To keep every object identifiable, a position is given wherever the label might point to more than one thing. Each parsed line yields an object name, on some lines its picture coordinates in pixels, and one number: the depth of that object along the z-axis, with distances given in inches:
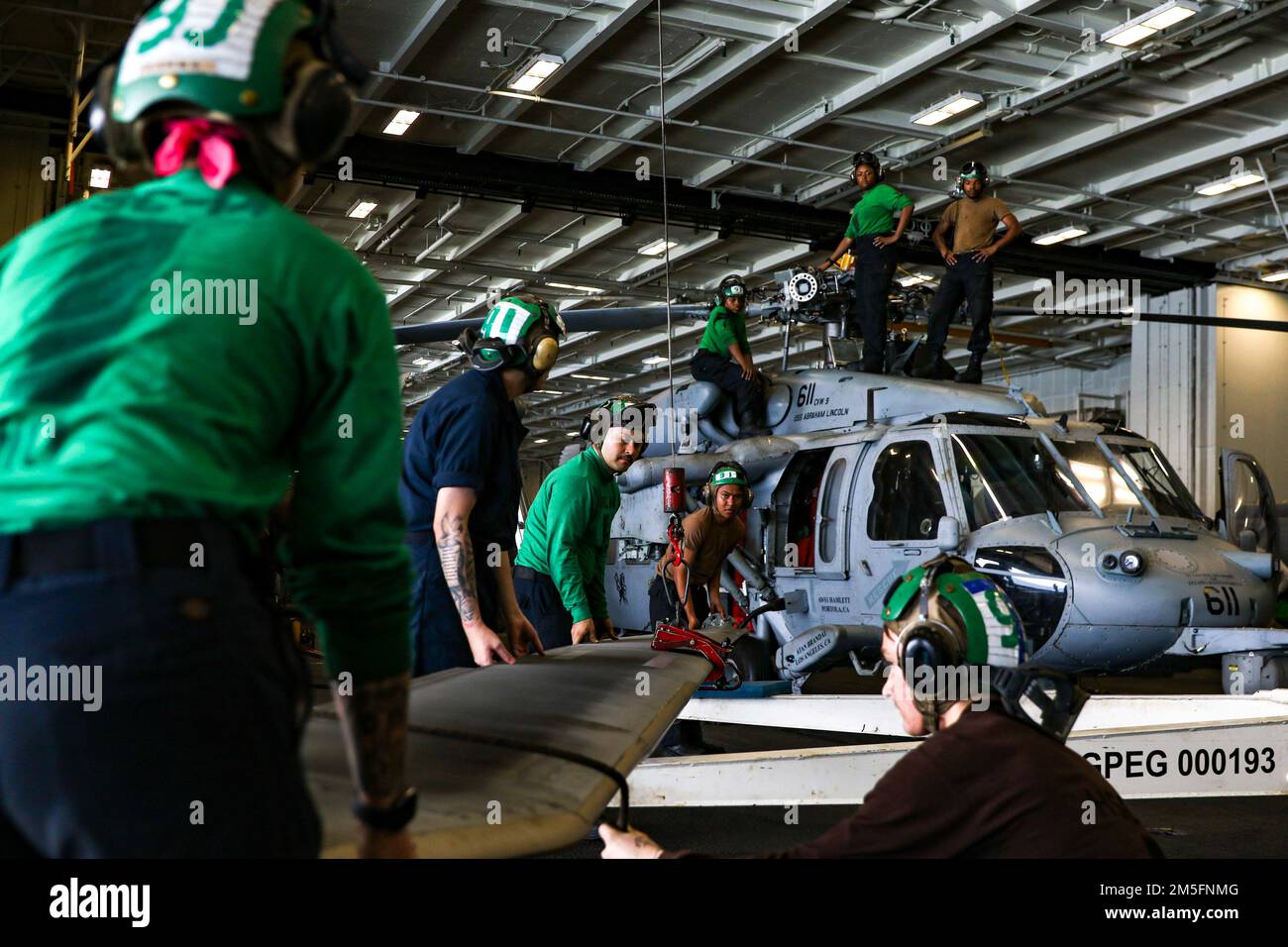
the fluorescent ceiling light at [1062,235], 687.1
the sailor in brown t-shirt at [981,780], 81.1
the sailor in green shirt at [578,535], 197.9
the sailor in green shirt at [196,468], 42.0
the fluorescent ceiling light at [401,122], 522.9
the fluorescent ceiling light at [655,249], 738.2
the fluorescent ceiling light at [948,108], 513.3
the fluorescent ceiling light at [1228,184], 607.8
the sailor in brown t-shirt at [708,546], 346.3
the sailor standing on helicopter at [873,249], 403.2
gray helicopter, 303.4
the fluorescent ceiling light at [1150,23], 434.6
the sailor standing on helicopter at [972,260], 396.8
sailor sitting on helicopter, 418.6
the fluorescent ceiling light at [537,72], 474.6
